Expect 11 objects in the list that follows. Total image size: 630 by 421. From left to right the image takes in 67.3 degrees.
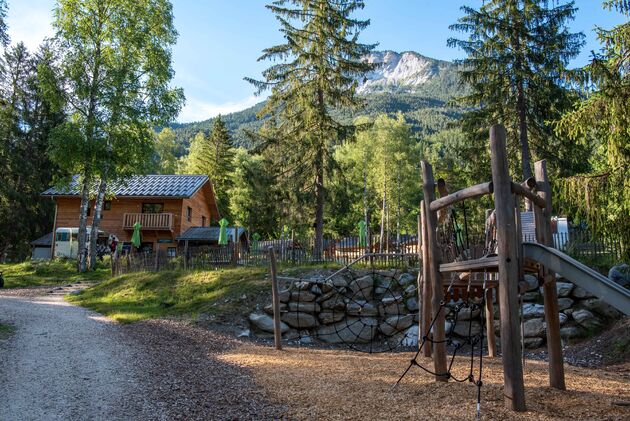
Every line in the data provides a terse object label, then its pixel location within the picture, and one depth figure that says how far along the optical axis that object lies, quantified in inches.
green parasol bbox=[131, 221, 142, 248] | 1094.2
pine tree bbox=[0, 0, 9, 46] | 461.4
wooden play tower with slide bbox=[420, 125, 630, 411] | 197.8
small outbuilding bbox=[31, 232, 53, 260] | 1444.4
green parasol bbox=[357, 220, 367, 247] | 737.6
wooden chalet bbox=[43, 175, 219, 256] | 1337.4
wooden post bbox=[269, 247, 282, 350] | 452.1
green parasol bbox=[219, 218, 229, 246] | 963.3
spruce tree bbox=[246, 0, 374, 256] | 901.8
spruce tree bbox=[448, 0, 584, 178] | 770.8
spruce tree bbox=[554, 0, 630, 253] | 315.6
